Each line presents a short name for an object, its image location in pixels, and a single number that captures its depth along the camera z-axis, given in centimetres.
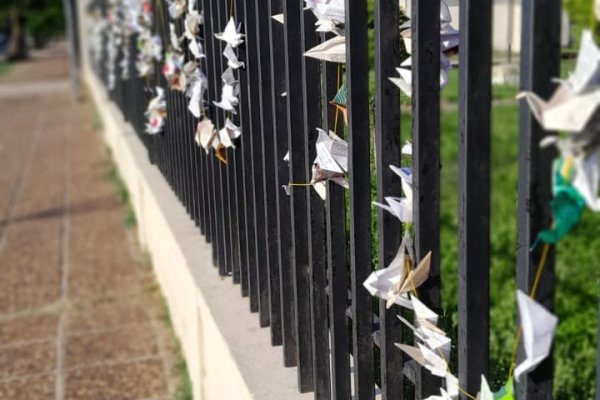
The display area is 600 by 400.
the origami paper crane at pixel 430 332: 163
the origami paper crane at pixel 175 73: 374
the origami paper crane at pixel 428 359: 164
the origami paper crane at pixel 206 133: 303
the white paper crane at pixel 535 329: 128
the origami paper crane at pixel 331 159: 195
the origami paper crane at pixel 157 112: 475
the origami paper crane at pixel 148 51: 470
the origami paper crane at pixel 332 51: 188
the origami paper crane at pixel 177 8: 351
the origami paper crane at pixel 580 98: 111
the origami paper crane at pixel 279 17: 220
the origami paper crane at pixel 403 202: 166
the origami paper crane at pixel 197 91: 320
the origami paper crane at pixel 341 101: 191
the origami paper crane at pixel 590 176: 112
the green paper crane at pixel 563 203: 119
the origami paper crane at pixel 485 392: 147
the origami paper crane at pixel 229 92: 272
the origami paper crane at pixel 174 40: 378
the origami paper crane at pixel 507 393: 146
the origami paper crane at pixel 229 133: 278
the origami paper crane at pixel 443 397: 160
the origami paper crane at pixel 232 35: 256
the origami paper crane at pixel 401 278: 163
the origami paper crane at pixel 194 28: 319
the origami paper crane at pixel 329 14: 185
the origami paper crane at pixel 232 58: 262
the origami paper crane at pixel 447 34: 170
